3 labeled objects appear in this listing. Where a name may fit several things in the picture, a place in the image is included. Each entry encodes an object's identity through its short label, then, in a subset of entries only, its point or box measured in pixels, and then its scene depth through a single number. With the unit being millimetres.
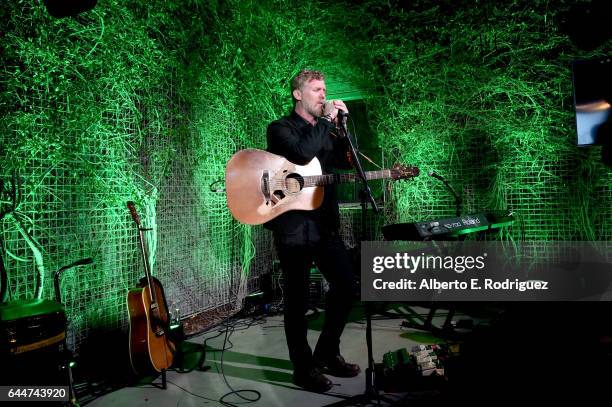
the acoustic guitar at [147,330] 2828
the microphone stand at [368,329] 2260
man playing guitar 2688
